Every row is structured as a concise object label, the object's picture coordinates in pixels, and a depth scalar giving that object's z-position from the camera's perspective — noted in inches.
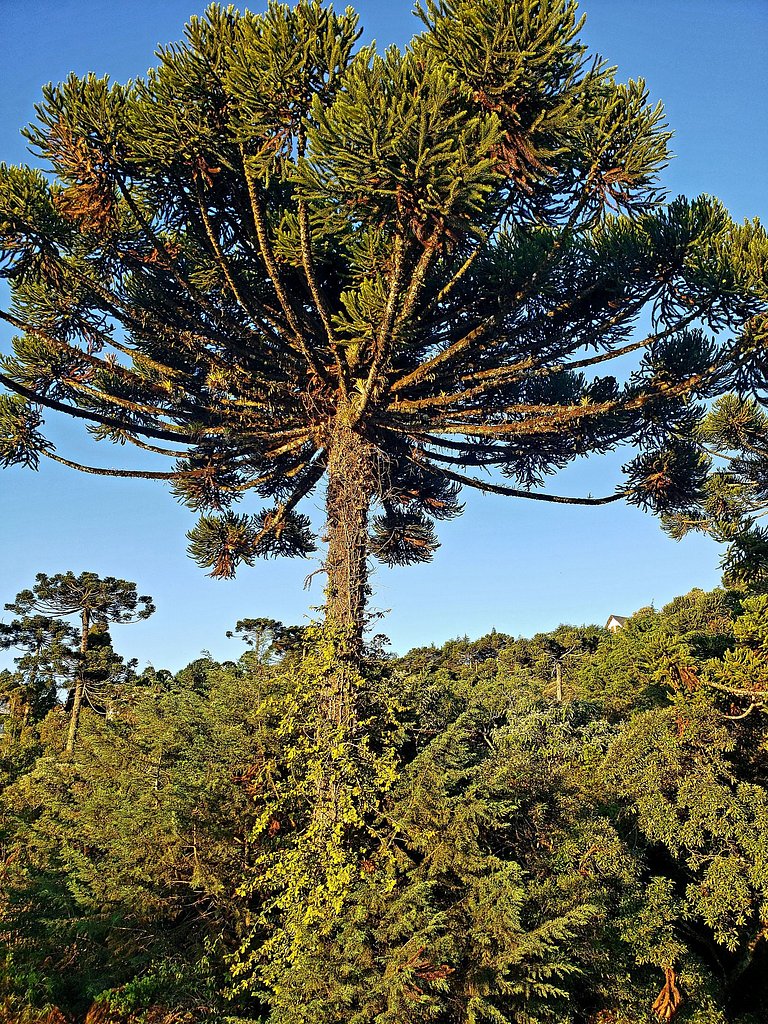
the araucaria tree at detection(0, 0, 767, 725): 219.9
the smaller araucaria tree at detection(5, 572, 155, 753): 1018.1
